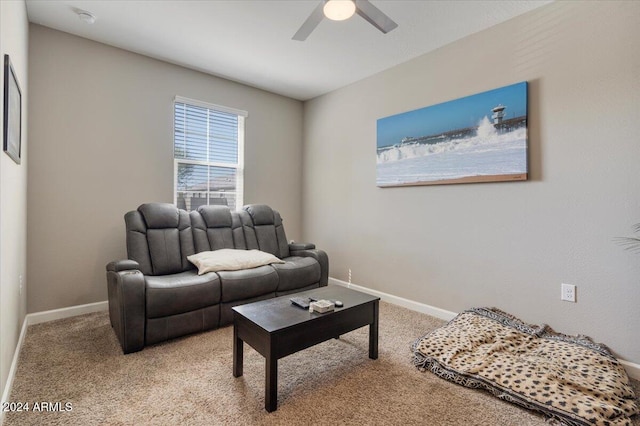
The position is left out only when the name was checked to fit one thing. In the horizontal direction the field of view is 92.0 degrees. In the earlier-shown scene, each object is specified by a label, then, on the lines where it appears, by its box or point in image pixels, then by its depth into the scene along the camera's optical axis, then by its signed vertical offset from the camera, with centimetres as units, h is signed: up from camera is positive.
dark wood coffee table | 167 -69
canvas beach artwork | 257 +70
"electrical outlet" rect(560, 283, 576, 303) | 232 -58
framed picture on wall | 166 +59
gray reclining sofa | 231 -56
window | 368 +74
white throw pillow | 284 -46
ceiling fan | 184 +126
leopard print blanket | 162 -95
